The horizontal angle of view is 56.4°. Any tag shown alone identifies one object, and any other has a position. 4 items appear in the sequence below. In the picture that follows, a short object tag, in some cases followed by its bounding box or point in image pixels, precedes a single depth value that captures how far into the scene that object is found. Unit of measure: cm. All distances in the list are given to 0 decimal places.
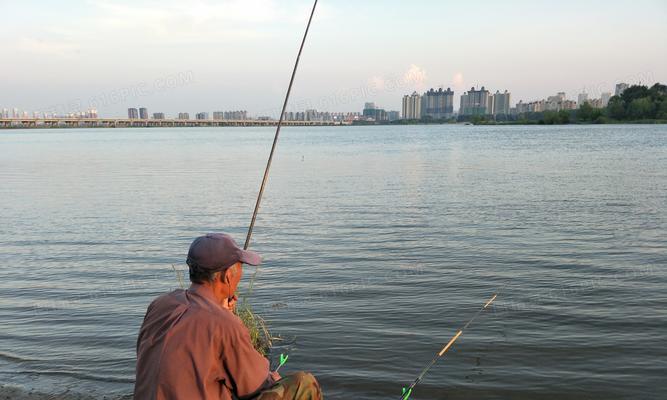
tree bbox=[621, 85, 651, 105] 12544
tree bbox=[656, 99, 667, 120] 11562
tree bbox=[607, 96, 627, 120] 12594
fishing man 257
